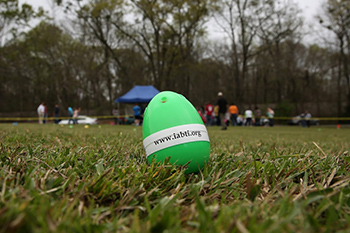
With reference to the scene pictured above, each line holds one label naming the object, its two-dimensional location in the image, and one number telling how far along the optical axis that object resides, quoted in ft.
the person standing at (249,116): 80.79
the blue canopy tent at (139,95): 80.07
